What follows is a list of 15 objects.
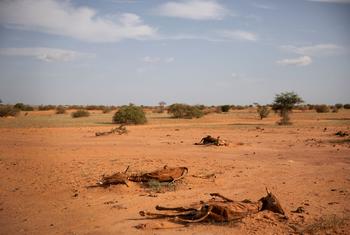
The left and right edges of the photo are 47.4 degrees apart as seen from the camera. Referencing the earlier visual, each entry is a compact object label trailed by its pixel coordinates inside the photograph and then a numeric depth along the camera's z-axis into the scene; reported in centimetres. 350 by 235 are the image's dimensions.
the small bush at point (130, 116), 3831
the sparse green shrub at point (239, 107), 8981
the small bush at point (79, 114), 4969
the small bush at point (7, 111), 4759
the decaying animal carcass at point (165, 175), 1048
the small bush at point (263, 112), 4746
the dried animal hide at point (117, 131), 2500
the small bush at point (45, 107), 7895
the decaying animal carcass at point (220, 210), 721
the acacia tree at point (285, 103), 3575
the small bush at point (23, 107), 7193
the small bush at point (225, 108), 7063
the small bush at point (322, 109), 6394
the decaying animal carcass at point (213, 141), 1872
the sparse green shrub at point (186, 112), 4912
